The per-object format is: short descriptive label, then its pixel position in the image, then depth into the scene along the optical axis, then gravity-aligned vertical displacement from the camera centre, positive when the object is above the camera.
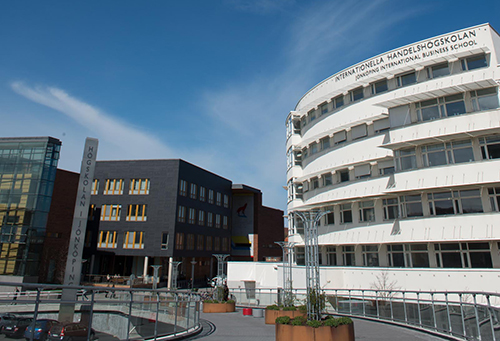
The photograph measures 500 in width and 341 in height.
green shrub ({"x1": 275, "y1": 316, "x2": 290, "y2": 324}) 11.30 -1.48
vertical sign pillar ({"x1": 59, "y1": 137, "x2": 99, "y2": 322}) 11.91 +1.72
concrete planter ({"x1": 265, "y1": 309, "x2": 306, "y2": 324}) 16.86 -1.91
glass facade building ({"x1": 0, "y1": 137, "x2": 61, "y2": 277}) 37.00 +7.23
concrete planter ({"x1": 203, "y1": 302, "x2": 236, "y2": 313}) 23.42 -2.34
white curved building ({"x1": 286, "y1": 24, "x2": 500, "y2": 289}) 22.09 +7.82
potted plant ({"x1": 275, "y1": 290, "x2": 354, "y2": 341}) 10.57 -1.64
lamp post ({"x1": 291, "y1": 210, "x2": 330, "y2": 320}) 11.73 +0.10
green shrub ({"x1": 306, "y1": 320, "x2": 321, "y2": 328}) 10.70 -1.49
